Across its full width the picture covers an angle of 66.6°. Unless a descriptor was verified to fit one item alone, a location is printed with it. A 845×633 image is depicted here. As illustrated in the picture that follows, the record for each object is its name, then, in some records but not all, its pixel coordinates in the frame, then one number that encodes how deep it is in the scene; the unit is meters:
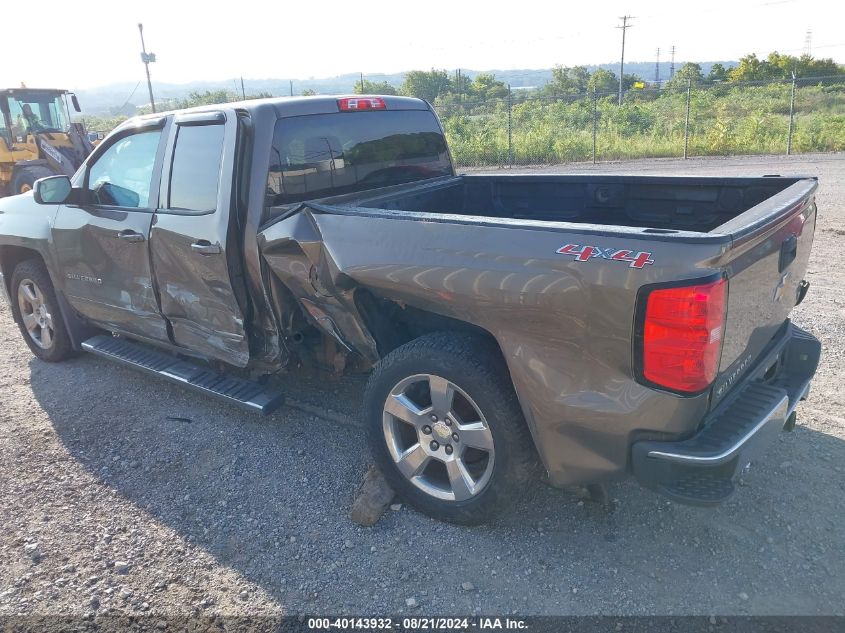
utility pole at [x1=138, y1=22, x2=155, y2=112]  36.81
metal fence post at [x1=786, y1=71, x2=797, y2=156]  17.61
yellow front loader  13.63
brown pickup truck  2.40
